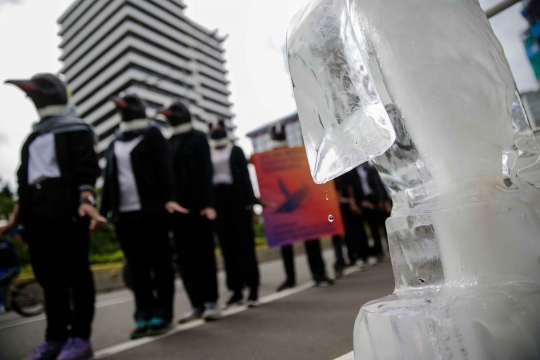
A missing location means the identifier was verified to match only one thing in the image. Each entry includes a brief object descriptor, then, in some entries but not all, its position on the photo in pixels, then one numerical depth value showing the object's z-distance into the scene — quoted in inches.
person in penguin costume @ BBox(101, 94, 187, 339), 97.7
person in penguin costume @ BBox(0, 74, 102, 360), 79.7
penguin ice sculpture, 27.8
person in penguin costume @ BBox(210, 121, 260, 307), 131.2
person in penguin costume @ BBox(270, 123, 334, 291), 147.2
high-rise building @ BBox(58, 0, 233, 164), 2054.6
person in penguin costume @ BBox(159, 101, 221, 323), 110.1
